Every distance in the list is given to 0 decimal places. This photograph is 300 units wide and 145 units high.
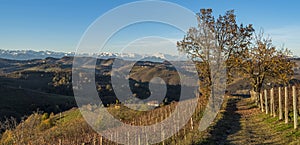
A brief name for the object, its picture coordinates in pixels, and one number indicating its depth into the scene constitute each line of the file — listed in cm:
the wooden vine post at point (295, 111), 1327
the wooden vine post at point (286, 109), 1511
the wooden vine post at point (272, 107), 1931
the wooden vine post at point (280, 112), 1677
